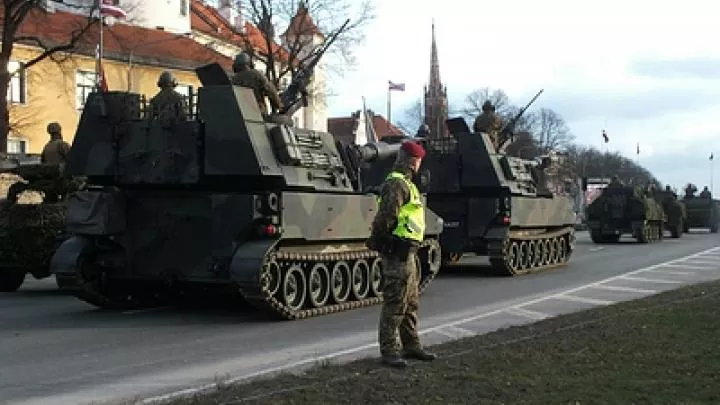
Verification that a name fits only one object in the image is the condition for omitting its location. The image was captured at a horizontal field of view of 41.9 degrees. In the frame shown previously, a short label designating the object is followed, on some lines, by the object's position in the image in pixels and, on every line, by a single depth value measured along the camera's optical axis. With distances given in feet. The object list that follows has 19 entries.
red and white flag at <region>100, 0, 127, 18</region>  107.55
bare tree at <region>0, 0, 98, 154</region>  113.09
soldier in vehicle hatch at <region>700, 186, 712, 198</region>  155.74
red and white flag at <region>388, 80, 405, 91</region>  206.18
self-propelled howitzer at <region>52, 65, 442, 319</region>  39.81
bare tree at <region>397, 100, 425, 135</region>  271.86
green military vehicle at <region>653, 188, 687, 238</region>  133.59
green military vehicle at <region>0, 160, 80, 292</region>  49.60
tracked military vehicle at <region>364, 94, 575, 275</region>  64.75
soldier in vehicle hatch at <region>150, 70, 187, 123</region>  41.75
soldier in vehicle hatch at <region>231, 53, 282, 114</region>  42.75
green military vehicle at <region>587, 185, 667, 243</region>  111.24
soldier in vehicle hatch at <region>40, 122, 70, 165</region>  54.54
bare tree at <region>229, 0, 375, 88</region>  146.20
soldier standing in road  26.11
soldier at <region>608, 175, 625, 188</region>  115.26
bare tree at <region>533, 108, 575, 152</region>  290.37
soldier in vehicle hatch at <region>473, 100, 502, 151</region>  70.23
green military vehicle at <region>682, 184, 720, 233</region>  153.28
